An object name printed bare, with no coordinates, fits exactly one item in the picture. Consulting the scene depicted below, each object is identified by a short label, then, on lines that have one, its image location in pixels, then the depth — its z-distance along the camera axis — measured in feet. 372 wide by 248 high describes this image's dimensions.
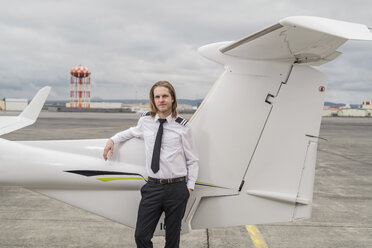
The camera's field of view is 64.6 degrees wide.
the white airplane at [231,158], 8.13
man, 8.01
